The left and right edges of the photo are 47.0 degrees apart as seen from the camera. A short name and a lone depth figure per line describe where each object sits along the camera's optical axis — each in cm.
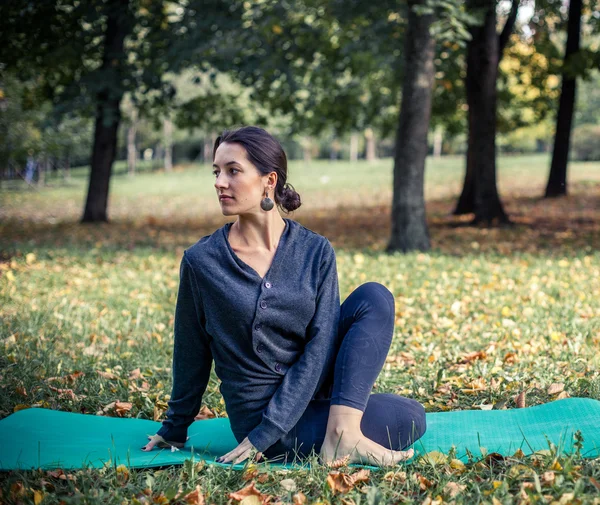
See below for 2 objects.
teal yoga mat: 305
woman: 289
